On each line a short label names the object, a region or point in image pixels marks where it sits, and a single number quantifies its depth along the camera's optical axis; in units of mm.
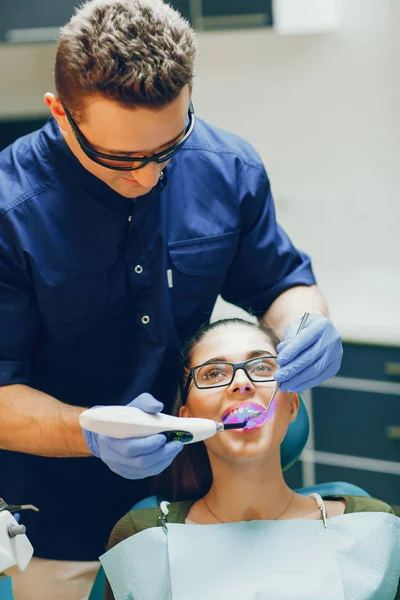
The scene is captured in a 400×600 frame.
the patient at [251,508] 1703
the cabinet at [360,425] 3098
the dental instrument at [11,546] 1378
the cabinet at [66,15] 3062
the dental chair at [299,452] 1979
